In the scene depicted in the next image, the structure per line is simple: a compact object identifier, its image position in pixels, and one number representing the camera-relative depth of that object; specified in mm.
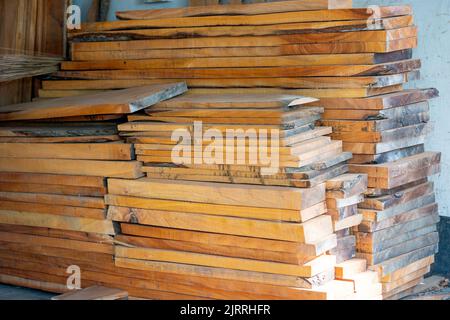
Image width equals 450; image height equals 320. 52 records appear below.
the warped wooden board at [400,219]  5280
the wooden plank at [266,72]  5285
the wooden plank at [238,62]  5320
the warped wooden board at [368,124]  5273
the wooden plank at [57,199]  5457
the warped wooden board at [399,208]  5266
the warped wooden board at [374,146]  5293
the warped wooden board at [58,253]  5495
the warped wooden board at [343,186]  5012
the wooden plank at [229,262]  4828
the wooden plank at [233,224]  4816
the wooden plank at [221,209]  4832
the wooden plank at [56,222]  5445
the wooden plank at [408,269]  5367
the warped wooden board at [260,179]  4883
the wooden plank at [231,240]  4820
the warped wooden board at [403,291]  5449
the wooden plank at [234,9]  5445
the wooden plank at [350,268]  5094
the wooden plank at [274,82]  5281
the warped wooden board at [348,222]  5070
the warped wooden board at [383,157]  5352
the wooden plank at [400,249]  5293
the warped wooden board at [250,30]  5289
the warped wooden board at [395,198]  5293
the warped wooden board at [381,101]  5262
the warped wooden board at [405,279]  5375
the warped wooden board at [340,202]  5016
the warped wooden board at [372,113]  5293
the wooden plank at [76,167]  5344
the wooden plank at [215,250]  4852
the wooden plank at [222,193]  4809
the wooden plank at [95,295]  5277
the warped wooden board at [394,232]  5289
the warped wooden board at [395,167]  5266
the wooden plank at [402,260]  5309
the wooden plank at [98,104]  5246
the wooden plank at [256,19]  5312
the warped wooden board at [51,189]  5500
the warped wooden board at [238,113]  4973
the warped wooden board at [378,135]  5289
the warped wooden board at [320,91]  5301
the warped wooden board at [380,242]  5281
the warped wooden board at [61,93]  6176
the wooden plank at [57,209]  5469
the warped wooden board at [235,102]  5035
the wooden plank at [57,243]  5473
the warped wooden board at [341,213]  5039
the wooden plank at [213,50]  5305
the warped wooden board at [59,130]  5523
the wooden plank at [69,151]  5375
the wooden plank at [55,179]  5469
